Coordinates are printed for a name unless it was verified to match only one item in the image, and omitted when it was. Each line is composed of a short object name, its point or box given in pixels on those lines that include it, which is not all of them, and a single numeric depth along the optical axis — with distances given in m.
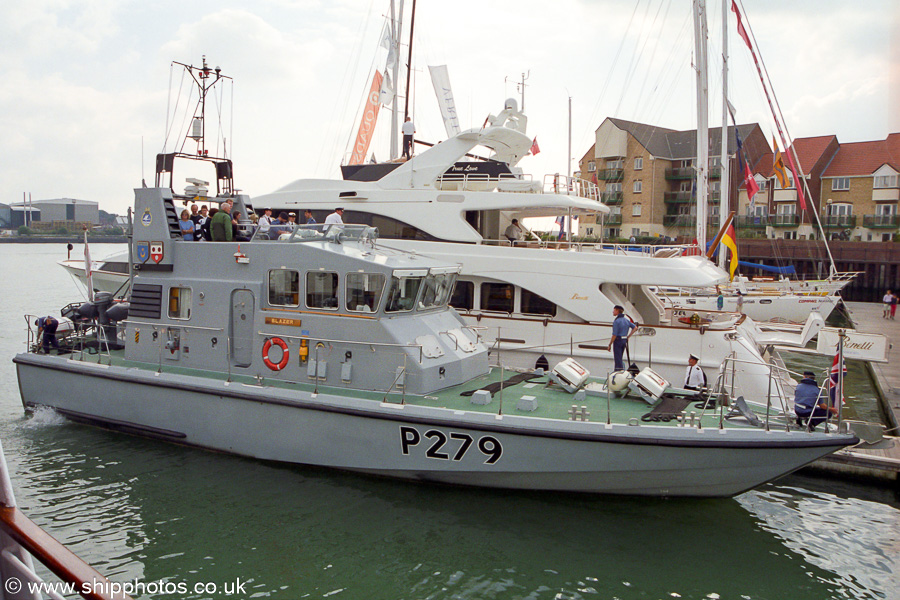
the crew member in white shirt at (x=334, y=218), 11.39
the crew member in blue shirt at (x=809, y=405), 7.22
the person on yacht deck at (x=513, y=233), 14.05
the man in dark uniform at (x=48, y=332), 10.97
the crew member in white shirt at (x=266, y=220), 10.22
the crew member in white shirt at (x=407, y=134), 16.08
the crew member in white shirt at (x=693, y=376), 9.96
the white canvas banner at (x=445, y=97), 20.83
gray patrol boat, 7.35
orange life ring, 8.97
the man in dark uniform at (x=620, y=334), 10.23
